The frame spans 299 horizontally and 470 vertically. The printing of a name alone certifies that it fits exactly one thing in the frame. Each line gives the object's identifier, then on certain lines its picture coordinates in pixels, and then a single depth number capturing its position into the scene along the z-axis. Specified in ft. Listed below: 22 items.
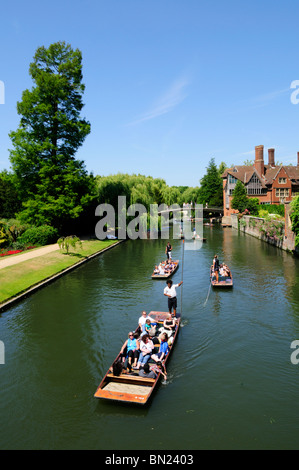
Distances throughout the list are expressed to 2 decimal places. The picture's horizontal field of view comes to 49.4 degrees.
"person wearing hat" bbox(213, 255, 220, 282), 74.95
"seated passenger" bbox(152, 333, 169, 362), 37.45
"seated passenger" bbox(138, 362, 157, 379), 34.70
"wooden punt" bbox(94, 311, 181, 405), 31.27
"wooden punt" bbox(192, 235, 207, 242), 154.13
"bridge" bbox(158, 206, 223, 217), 279.53
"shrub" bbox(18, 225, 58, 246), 118.93
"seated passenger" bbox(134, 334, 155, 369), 37.22
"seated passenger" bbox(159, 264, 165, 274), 83.92
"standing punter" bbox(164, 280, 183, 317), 50.96
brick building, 240.53
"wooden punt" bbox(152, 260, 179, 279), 81.82
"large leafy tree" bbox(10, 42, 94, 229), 124.06
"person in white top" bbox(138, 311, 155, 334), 43.96
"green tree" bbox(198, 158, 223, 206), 298.97
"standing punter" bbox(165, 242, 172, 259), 93.40
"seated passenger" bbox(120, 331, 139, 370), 37.91
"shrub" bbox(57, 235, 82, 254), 102.22
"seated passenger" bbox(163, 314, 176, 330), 46.45
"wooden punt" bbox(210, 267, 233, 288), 71.05
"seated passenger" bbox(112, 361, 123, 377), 34.65
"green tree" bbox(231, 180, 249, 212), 221.87
